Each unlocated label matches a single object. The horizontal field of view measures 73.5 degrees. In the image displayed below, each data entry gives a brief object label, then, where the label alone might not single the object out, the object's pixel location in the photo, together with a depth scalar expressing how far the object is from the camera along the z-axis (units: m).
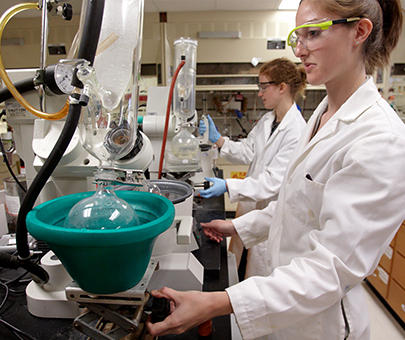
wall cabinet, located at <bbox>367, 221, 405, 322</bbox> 1.99
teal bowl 0.42
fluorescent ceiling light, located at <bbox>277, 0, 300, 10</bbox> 3.18
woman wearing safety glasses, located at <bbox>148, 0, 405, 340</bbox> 0.60
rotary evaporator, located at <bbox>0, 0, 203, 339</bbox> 0.46
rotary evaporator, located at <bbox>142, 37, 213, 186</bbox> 1.58
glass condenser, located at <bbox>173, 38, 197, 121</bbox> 1.98
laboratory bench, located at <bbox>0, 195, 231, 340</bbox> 0.68
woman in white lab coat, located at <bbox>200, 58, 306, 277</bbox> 1.67
